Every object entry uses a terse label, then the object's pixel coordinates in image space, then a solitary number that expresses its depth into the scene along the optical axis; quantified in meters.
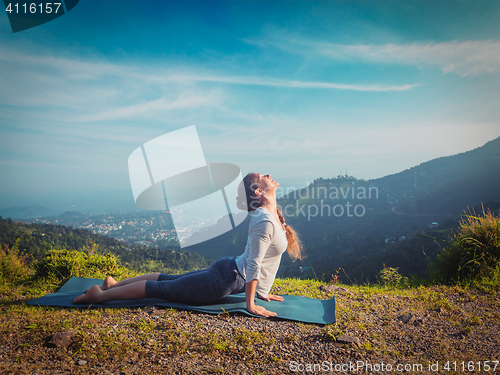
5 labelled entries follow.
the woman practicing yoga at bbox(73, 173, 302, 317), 2.73
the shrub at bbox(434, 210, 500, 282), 4.11
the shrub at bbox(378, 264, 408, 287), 5.03
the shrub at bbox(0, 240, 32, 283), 4.55
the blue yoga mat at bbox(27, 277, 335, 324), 2.86
